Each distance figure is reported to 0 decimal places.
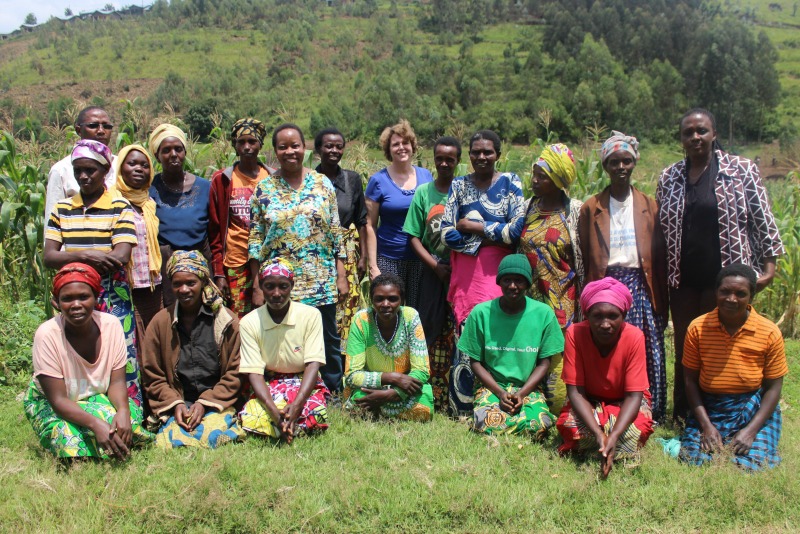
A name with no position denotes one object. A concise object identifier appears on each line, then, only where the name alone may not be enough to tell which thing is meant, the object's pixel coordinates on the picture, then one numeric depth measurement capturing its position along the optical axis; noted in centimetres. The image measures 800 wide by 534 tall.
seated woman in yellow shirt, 403
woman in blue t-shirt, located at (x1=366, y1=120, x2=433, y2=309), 505
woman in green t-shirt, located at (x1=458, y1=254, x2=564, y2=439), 414
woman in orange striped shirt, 371
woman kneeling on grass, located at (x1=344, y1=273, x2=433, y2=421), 440
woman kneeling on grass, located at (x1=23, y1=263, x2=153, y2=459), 361
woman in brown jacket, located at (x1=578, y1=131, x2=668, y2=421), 426
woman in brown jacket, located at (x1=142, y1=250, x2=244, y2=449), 403
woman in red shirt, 373
